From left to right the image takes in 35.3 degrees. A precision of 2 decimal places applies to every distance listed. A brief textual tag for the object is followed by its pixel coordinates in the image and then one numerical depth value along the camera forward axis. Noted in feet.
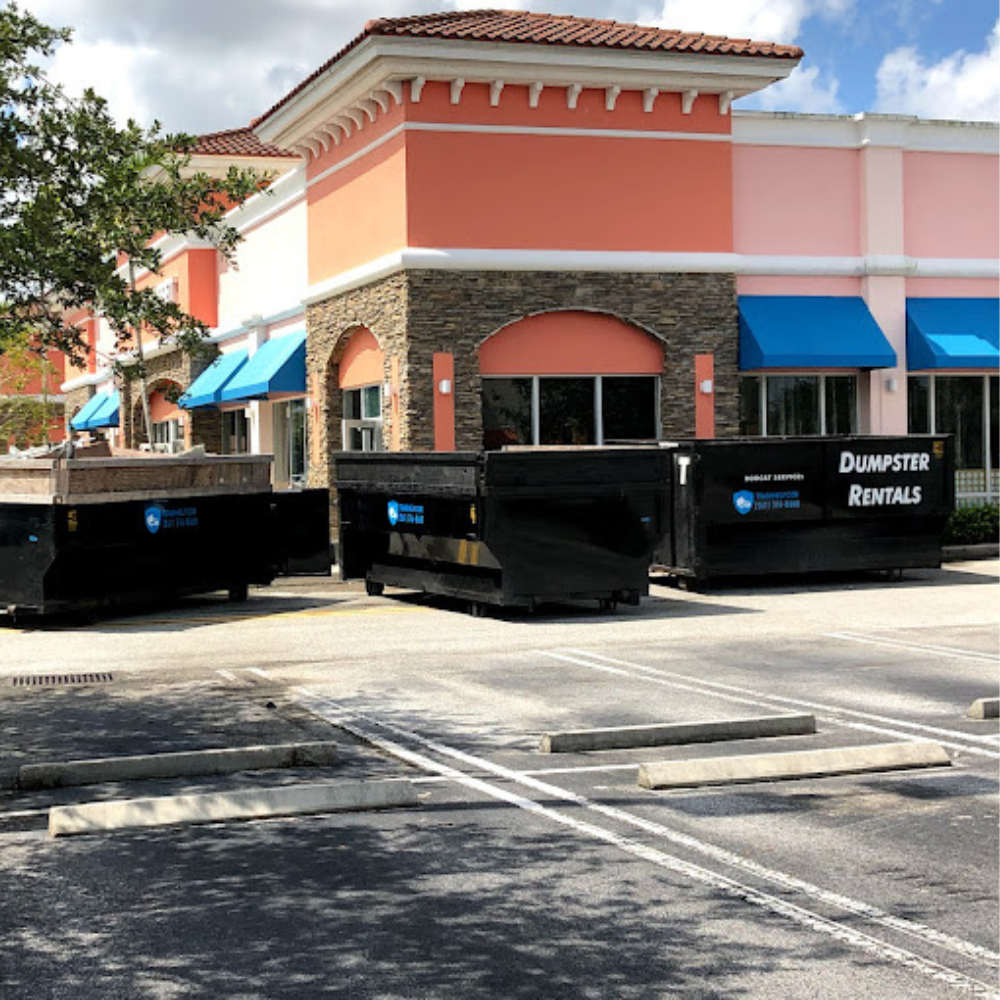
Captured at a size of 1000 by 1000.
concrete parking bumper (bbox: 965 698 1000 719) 36.40
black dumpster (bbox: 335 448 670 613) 57.62
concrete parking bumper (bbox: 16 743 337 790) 29.53
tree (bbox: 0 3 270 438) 33.68
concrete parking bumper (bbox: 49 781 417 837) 25.99
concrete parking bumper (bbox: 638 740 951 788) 29.35
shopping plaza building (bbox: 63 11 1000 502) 84.43
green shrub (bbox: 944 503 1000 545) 85.46
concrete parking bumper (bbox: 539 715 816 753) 32.83
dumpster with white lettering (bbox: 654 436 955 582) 67.10
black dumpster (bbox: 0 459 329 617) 55.47
